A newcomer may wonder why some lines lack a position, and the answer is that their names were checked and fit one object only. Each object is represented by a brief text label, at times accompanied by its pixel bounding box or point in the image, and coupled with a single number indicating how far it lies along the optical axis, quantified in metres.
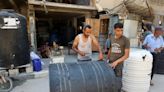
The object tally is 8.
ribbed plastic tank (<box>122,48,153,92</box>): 2.35
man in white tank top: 2.20
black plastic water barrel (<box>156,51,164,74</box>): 3.63
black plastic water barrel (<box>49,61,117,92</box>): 1.52
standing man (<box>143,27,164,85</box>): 2.85
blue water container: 3.41
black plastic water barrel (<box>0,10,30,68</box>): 2.82
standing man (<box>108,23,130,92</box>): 1.98
